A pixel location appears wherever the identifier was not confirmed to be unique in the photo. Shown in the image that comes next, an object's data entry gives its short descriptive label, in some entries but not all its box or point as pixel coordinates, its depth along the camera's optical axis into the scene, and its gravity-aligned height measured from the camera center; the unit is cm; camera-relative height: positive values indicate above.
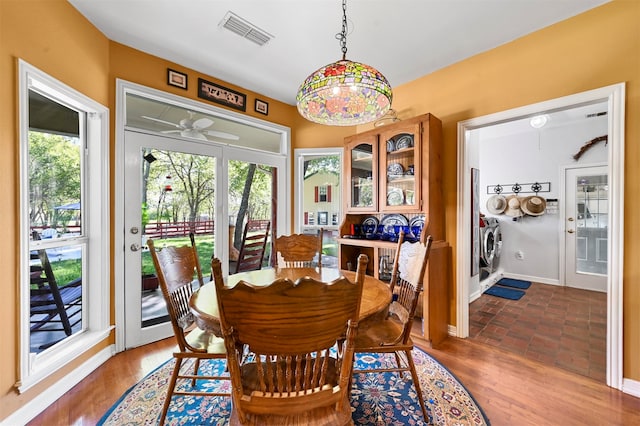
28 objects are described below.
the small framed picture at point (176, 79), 264 +135
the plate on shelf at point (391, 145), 285 +72
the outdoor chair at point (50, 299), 186 -66
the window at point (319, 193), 370 +27
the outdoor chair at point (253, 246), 325 -43
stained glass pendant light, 149 +74
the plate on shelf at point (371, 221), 324 -11
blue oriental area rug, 159 -125
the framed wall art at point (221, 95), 288 +134
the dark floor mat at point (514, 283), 441 -124
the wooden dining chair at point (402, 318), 160 -74
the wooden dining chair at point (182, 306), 151 -60
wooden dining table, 129 -49
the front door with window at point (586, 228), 409 -26
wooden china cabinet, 254 +14
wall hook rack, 465 +44
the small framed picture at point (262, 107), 336 +135
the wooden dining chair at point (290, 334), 87 -43
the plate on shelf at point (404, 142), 271 +73
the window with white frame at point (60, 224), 164 -9
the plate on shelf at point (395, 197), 277 +16
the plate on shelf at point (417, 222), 284 -11
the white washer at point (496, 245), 472 -61
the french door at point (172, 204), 245 +9
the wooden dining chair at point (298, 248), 260 -35
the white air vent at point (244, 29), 207 +151
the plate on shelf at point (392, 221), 301 -11
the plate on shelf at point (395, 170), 281 +45
